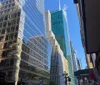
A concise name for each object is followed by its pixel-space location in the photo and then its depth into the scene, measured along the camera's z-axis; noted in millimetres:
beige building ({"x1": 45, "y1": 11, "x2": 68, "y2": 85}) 61562
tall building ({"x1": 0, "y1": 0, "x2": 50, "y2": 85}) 28543
